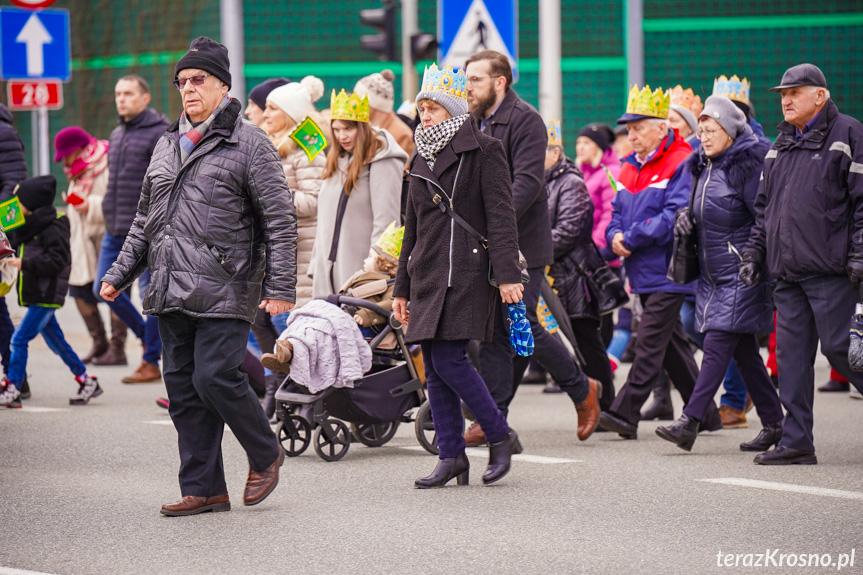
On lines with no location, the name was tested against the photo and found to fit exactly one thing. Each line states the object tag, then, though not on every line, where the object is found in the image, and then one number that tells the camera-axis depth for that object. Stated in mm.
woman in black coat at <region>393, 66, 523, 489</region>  13461
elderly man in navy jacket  14648
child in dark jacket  20031
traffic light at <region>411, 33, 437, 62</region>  29750
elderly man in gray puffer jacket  12227
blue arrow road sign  28422
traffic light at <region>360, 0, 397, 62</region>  30812
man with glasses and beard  15781
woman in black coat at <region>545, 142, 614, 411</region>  18672
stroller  15430
